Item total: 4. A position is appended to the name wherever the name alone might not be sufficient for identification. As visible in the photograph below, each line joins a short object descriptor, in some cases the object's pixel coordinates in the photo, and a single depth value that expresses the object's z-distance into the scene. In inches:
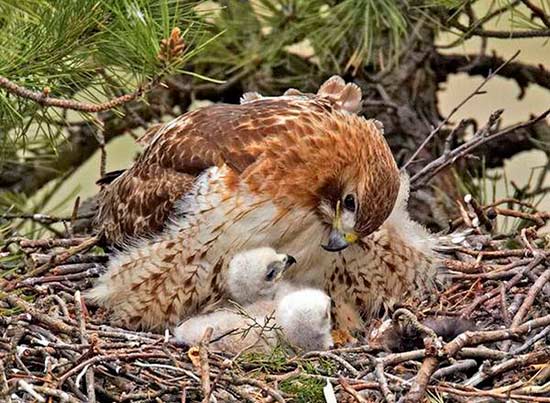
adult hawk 474.9
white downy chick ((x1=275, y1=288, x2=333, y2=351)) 457.4
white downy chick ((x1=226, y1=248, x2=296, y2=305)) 466.0
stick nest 392.2
